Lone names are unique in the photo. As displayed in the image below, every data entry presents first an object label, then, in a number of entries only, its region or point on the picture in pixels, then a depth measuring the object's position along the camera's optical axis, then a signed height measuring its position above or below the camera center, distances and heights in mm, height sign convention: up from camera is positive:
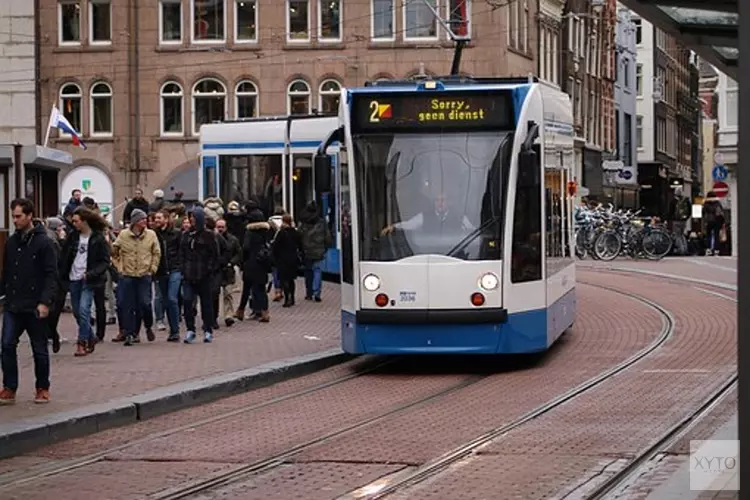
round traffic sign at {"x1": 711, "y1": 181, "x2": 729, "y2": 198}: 49094 +743
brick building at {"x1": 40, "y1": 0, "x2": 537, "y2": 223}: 60375 +5904
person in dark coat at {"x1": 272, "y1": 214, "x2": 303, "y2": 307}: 28031 -572
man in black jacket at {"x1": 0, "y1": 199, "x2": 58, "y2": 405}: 14953 -620
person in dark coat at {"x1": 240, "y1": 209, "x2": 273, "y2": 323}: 25703 -790
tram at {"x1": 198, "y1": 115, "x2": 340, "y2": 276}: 35875 +1367
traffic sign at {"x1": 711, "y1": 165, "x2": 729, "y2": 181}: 51247 +1310
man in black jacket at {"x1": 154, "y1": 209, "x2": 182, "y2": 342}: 22500 -739
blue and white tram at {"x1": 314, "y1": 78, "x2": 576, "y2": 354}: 17781 -22
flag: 39272 +2420
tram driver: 17812 -30
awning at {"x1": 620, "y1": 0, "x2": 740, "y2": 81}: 10617 +1376
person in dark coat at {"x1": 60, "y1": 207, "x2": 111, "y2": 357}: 19844 -540
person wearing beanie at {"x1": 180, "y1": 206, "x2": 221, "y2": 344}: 22203 -686
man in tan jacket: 21344 -599
